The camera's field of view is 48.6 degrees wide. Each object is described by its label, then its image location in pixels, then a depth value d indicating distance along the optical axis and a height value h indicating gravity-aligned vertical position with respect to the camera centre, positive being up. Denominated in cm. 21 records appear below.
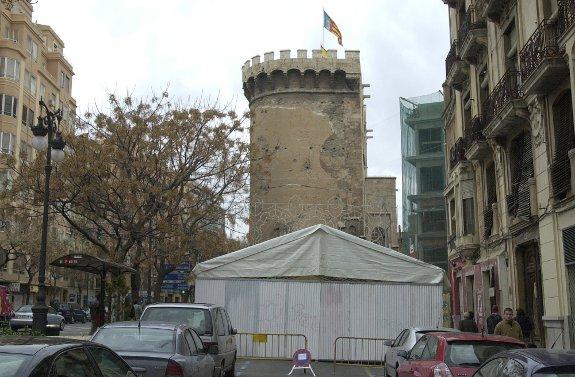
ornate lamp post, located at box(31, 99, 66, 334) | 1508 +331
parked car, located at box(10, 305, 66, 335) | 2918 -84
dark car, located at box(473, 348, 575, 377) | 498 -52
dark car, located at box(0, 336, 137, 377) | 451 -43
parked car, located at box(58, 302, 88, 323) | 4774 -87
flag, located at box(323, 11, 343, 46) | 5022 +2134
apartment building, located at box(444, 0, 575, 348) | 1414 +394
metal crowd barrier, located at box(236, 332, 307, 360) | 1871 -131
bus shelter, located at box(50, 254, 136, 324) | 1720 +100
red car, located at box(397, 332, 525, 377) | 840 -72
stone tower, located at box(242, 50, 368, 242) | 4841 +1310
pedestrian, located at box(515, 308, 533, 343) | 1523 -53
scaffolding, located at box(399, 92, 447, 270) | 4756 +924
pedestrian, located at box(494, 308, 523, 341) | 1317 -58
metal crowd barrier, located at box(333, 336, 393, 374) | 1859 -149
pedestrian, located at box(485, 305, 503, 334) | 1584 -53
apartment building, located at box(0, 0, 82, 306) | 4575 +1690
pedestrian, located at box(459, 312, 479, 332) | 1652 -68
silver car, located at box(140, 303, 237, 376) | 1242 -35
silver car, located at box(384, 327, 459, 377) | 1211 -89
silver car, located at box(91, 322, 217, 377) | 873 -68
